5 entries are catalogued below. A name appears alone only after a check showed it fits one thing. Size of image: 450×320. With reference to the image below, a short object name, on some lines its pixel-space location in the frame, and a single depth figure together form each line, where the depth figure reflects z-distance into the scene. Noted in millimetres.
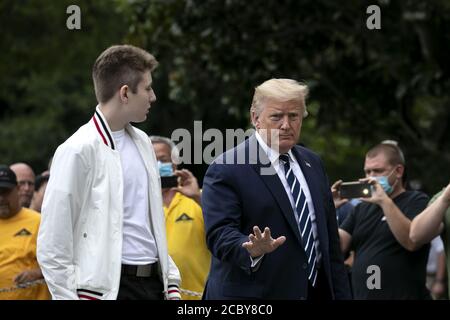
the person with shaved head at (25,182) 16286
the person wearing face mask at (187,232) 12832
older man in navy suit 9046
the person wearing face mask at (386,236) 12260
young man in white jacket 8023
